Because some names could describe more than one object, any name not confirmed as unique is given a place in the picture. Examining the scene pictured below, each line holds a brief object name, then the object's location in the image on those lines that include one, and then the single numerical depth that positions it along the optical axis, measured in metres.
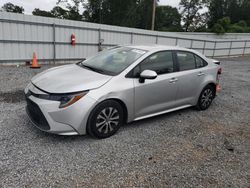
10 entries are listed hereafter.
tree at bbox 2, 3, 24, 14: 60.50
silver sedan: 2.93
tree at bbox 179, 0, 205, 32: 47.03
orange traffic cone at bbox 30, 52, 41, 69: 8.58
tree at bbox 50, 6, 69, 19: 36.44
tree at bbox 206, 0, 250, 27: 47.67
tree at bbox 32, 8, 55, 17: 42.54
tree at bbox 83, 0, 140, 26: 36.59
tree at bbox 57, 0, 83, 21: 34.87
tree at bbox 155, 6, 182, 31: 43.99
